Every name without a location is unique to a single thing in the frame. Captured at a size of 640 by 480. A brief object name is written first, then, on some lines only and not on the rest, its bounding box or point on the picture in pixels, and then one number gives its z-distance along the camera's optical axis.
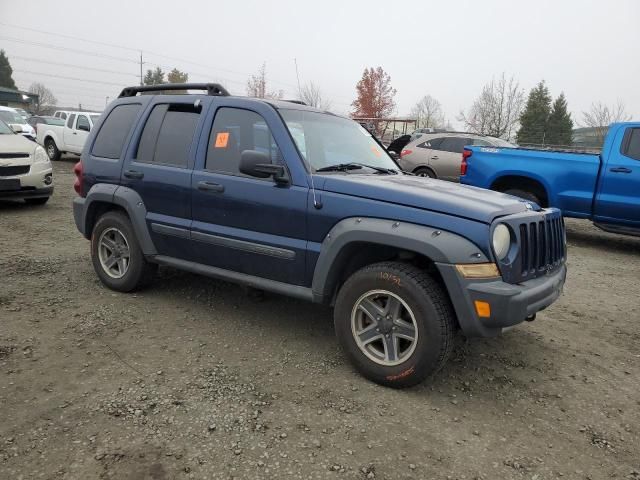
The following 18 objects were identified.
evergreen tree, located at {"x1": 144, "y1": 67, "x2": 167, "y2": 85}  74.38
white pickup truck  17.27
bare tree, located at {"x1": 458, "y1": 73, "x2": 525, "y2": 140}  45.09
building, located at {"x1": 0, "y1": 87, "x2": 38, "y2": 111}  63.00
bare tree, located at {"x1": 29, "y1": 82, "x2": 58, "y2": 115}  87.06
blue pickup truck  7.55
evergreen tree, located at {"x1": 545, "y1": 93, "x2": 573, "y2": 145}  45.46
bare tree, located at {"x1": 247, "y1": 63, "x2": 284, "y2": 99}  50.22
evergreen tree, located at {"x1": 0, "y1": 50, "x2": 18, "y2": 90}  76.12
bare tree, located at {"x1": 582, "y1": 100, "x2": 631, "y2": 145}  44.65
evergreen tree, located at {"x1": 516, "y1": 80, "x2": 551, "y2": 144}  45.03
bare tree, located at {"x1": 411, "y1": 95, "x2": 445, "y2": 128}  63.50
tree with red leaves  51.44
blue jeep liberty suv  3.02
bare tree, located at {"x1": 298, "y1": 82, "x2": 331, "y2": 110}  41.04
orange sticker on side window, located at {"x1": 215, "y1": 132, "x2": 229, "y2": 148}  4.03
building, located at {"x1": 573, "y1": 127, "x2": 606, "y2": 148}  31.14
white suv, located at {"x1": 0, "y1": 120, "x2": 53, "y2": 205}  8.10
